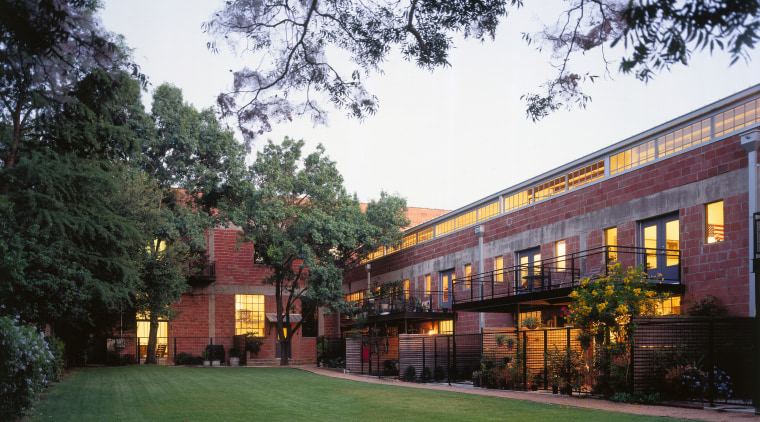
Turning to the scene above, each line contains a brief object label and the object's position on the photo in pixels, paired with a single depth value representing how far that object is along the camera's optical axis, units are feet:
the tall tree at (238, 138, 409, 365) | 117.91
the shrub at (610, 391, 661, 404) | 54.03
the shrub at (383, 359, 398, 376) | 106.22
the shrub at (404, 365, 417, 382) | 93.26
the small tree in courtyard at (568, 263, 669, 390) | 57.26
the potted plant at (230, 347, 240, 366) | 134.86
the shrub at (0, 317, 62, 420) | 39.34
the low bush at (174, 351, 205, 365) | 131.64
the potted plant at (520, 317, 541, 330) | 84.10
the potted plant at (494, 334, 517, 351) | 76.28
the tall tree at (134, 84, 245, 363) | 113.80
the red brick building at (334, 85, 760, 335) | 61.36
